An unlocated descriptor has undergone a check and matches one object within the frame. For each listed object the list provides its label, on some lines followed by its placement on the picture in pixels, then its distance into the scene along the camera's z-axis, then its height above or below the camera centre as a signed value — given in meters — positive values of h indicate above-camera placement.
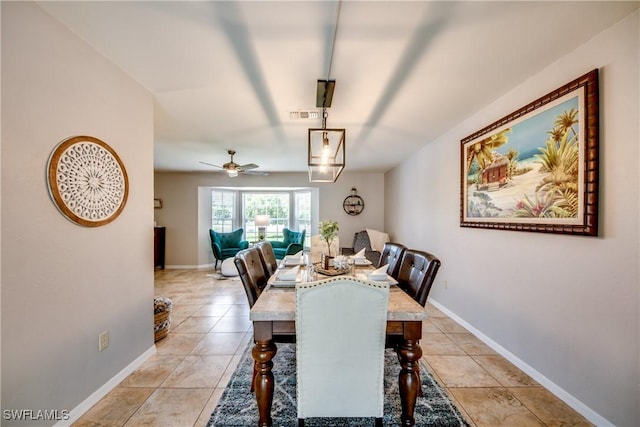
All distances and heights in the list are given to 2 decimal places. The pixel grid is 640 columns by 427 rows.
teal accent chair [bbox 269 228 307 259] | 6.52 -0.77
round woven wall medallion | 1.49 +0.19
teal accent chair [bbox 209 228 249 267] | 5.87 -0.79
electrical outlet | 1.79 -0.93
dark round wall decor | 6.40 +0.19
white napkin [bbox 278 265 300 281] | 1.90 -0.48
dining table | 1.39 -0.73
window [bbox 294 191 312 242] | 7.15 +0.06
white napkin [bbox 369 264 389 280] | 1.88 -0.46
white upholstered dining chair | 1.19 -0.66
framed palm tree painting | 1.59 +0.37
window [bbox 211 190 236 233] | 6.81 +0.04
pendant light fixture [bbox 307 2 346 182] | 2.04 +0.55
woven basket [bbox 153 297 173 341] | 2.56 -1.10
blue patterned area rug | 1.57 -1.30
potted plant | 2.46 -0.17
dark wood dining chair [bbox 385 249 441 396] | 1.71 -0.46
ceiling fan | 3.97 +0.71
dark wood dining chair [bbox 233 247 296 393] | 1.73 -0.49
